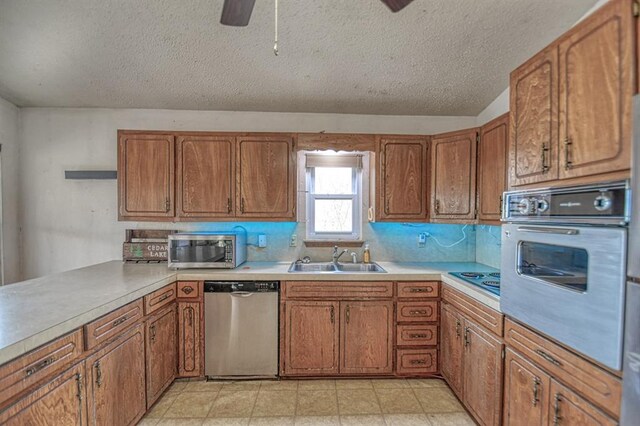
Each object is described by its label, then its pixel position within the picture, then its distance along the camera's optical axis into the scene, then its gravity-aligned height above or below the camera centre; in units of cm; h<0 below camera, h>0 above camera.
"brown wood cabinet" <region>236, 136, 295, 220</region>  262 +30
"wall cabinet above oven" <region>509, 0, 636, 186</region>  102 +45
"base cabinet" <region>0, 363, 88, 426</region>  110 -84
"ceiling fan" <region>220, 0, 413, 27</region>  125 +89
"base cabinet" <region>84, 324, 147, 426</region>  149 -102
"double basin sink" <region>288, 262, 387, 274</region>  278 -60
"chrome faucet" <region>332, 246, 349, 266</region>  289 -48
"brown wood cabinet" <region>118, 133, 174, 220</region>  258 +28
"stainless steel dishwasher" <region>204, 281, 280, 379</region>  236 -102
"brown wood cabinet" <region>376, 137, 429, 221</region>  268 +29
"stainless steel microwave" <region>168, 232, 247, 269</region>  246 -38
